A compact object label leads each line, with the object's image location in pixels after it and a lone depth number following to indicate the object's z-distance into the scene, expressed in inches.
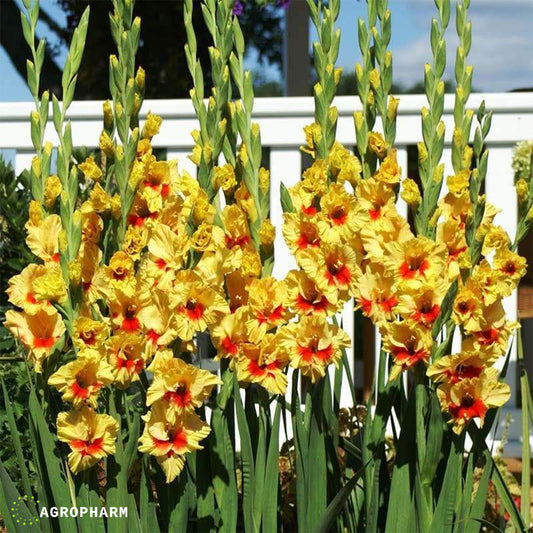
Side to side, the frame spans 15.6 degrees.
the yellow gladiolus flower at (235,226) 128.3
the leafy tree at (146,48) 381.0
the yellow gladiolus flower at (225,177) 127.0
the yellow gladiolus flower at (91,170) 129.6
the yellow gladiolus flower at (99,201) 126.3
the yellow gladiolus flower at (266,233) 126.7
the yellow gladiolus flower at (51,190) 128.0
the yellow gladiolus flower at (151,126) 131.8
